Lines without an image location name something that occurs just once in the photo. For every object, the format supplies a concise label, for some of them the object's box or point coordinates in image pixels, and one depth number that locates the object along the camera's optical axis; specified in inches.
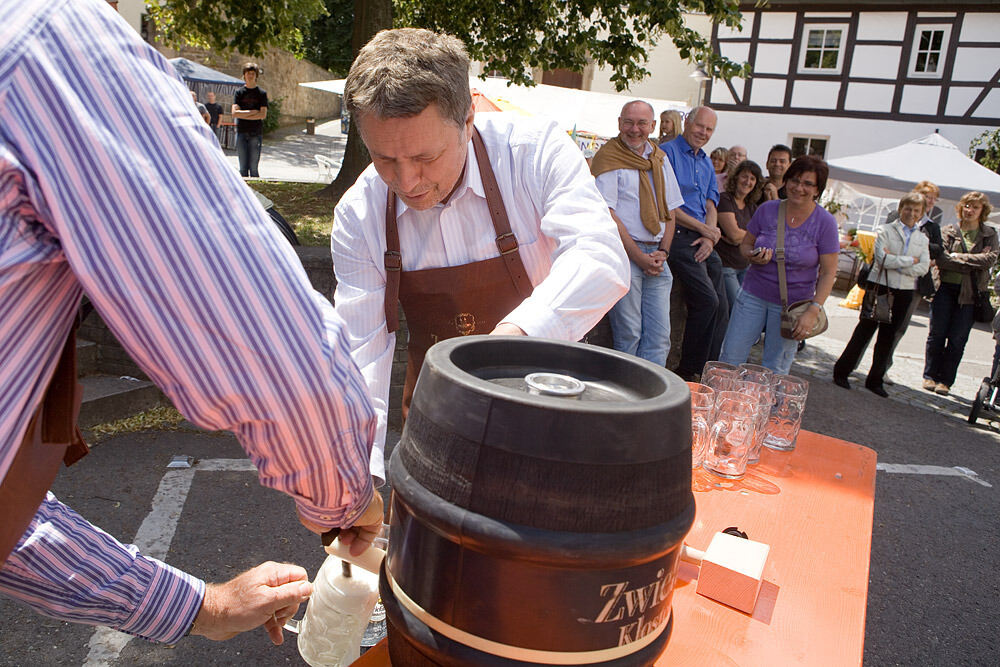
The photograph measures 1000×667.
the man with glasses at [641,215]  193.6
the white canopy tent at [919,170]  465.1
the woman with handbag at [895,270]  241.9
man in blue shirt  213.0
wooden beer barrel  30.0
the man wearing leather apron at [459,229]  66.2
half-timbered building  705.0
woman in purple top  181.8
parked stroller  232.2
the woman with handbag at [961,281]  251.1
